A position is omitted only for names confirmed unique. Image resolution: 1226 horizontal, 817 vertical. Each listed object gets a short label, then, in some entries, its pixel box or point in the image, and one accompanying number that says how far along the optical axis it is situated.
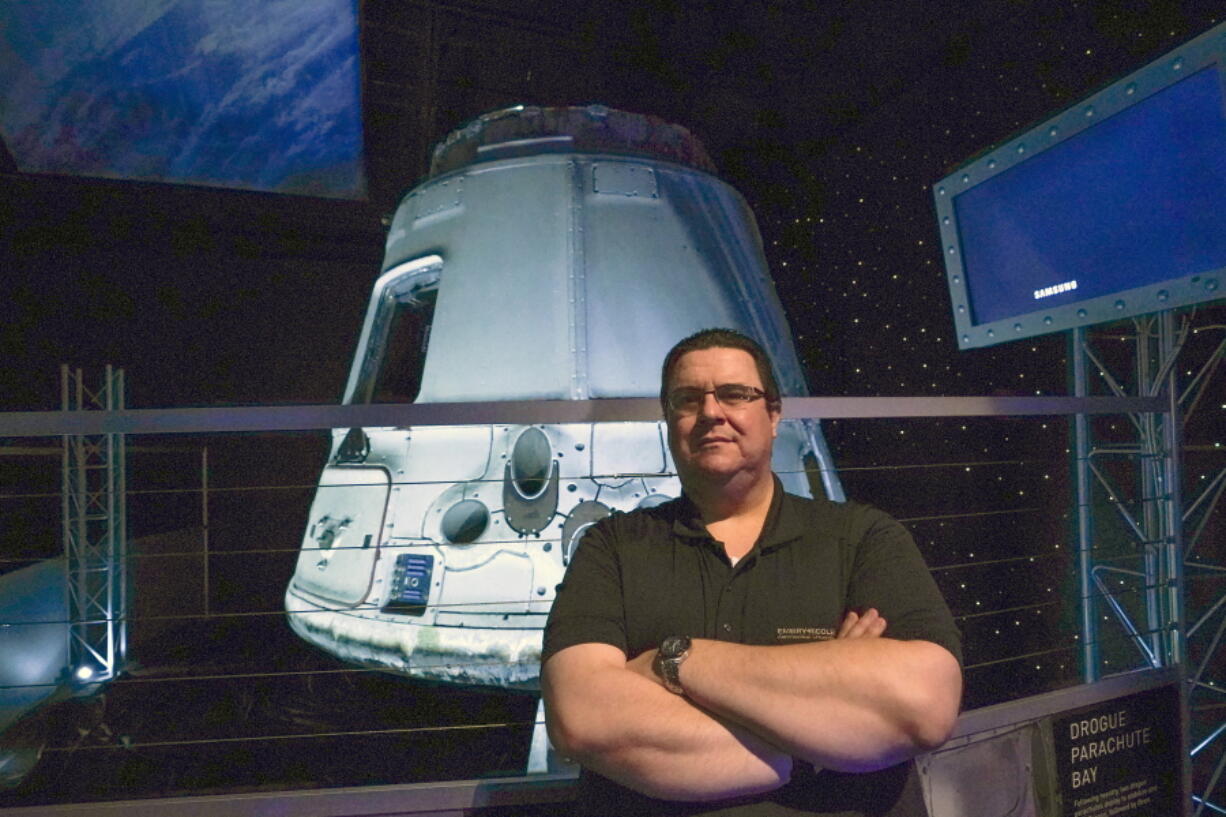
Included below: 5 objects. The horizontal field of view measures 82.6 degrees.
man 1.03
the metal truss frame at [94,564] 5.00
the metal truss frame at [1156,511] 2.20
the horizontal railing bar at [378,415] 1.44
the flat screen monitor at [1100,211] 1.74
